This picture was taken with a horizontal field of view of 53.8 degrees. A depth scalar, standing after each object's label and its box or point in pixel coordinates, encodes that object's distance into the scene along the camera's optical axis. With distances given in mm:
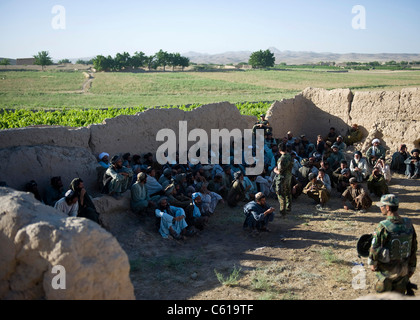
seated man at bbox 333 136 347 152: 12570
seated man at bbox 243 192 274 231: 7859
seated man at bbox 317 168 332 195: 10125
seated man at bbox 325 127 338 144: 14039
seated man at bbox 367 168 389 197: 10045
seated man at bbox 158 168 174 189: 9102
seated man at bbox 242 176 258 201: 9888
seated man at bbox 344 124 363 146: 13922
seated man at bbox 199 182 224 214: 8820
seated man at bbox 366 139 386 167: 12113
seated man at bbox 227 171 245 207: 9531
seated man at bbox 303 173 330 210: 9766
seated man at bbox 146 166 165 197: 8719
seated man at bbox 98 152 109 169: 9086
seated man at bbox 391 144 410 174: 12508
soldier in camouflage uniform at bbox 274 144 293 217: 8930
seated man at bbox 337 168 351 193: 10352
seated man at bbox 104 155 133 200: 8133
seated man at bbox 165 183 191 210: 8375
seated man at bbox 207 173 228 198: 9984
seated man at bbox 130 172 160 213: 8148
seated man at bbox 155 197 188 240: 7758
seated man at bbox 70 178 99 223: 6852
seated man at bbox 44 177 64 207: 7461
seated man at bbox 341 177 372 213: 9445
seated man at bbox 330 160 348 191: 10477
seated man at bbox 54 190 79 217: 6578
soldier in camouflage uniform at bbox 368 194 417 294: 4762
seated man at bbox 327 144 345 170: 11523
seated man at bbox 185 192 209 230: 8219
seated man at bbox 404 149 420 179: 12094
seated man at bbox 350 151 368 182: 11250
